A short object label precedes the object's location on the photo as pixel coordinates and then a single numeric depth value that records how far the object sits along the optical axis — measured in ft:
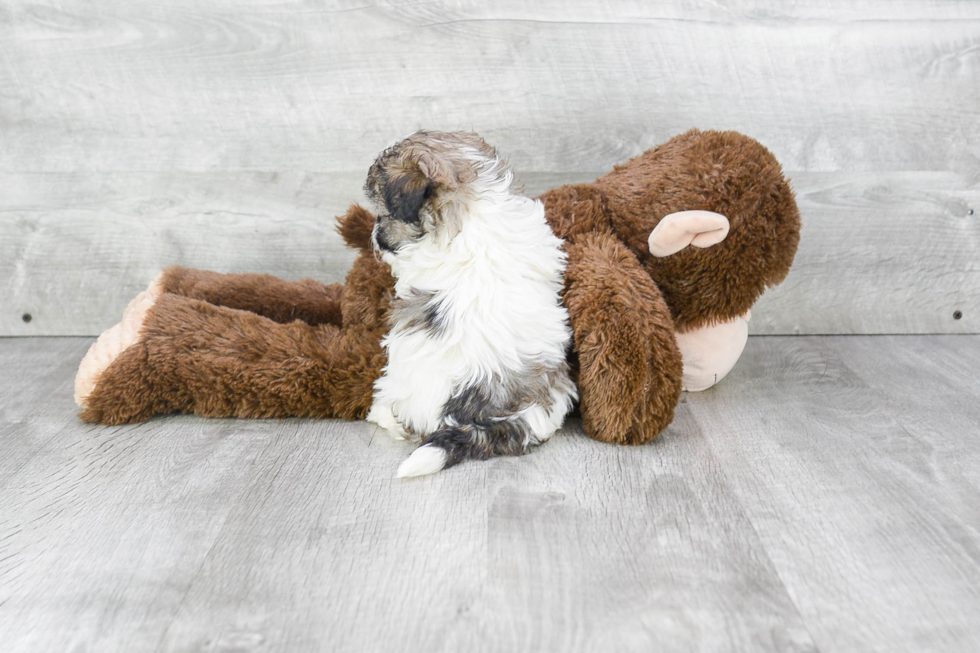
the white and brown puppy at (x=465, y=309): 4.16
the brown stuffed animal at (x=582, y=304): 4.50
